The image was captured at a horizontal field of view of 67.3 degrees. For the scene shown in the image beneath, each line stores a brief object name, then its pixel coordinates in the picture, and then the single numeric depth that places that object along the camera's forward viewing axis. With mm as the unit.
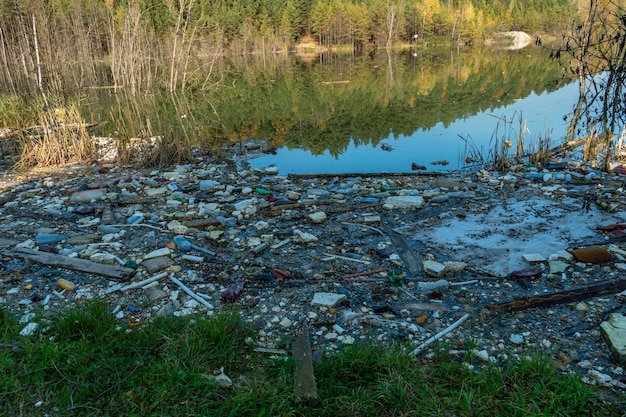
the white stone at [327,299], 2951
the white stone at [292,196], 5203
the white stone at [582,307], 2785
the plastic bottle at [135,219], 4486
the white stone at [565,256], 3424
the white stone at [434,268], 3324
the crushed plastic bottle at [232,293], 3062
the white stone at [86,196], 5238
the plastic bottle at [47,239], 4031
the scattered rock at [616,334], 2305
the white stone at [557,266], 3279
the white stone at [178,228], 4199
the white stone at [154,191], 5441
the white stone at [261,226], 4301
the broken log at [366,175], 6195
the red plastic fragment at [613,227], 3898
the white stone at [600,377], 2181
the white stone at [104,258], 3617
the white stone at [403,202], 4770
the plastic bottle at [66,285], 3199
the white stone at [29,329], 2623
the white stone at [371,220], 4398
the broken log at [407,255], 3441
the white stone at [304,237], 3982
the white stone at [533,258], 3443
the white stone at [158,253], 3639
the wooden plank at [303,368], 2131
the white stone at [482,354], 2393
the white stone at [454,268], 3355
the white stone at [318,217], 4414
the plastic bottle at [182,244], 3826
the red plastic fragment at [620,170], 5683
